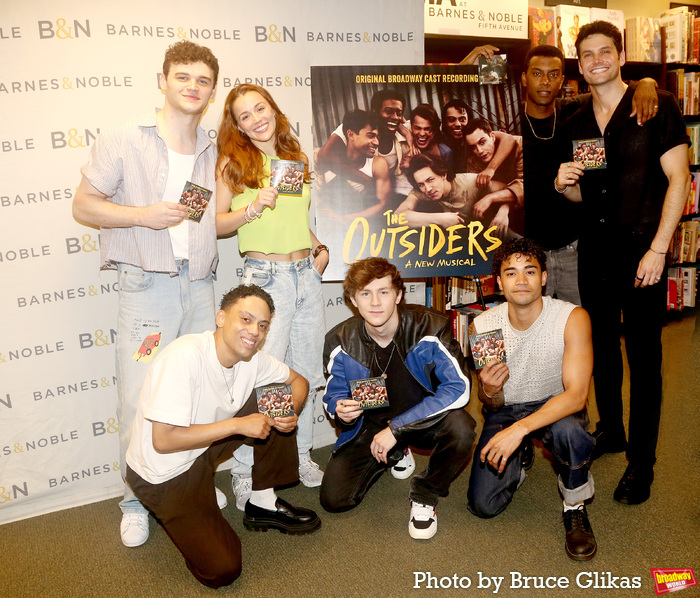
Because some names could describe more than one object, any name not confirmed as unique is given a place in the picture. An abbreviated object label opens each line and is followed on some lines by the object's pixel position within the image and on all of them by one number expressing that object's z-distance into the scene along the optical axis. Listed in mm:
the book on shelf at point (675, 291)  5840
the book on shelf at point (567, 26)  4719
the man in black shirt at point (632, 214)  2604
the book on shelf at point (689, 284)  5844
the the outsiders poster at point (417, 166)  2982
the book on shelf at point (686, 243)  5797
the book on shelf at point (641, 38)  5266
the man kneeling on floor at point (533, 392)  2412
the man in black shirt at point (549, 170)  3010
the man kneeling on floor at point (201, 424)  2191
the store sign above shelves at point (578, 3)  5031
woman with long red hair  2648
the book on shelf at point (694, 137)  5766
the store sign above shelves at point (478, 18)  4152
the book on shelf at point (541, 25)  4570
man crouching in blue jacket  2564
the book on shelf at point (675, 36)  5388
